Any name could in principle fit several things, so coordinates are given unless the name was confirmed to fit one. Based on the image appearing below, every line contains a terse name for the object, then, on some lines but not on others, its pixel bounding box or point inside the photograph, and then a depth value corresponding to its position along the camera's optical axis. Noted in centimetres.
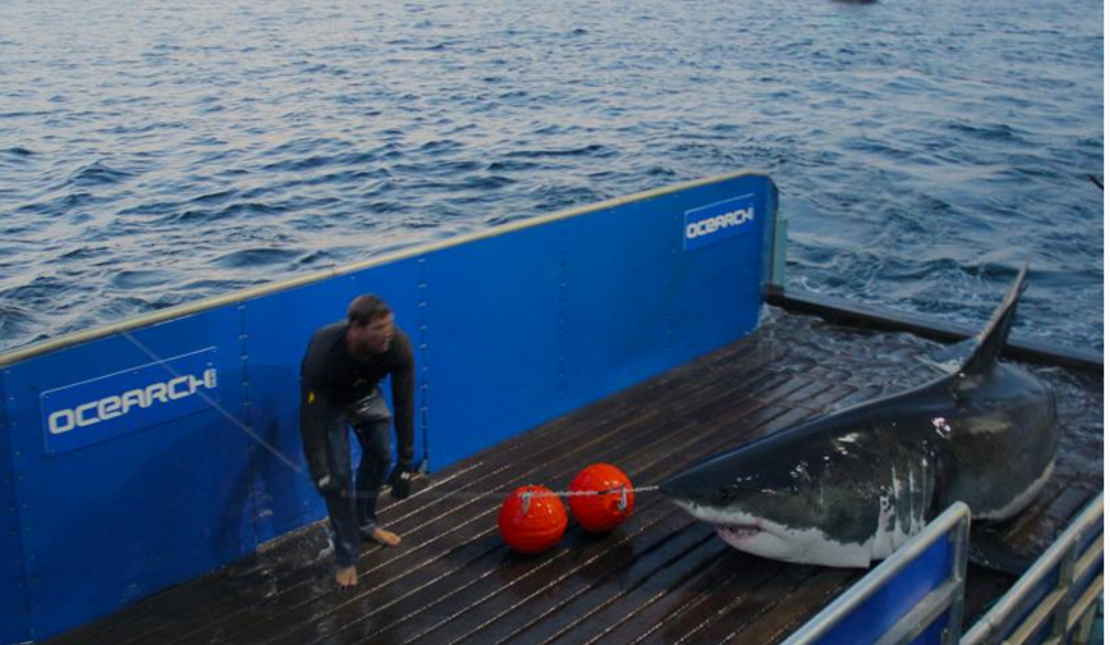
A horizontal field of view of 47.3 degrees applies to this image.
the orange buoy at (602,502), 798
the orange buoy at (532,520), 773
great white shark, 743
